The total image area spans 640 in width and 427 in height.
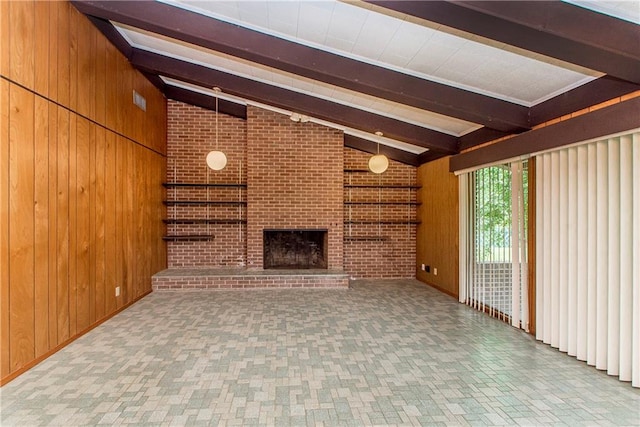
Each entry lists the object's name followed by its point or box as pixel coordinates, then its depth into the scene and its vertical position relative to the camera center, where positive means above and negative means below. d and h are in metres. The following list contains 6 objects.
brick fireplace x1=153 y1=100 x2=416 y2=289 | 6.34 +0.56
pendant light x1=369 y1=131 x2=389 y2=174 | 5.67 +0.92
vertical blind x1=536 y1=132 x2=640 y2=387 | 2.65 -0.36
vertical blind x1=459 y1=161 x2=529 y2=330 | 3.94 -0.37
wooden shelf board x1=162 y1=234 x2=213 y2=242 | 6.21 -0.43
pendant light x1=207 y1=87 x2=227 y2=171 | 5.39 +0.94
